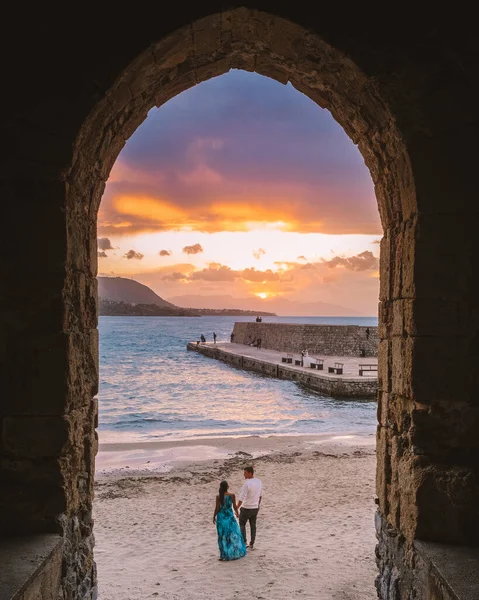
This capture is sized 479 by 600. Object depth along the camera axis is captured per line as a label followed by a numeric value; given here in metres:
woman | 7.09
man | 7.55
